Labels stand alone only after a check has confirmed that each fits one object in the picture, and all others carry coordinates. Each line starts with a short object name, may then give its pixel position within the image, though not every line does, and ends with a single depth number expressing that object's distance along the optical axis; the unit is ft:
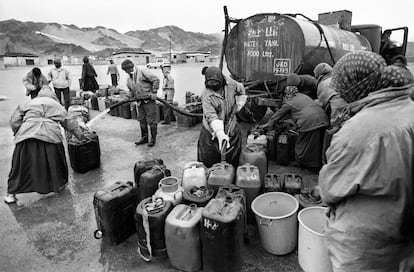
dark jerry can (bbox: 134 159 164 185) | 12.84
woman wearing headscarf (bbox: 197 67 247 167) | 12.55
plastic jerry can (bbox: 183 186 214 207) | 9.70
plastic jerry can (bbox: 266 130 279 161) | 17.81
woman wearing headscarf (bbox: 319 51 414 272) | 4.68
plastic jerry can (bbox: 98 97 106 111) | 33.84
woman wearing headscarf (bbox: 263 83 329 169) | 15.69
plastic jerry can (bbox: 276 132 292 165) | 17.10
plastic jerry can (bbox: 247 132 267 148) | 15.70
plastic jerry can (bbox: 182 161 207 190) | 11.14
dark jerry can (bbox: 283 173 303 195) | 10.69
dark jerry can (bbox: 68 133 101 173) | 16.58
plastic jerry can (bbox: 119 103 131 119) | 29.68
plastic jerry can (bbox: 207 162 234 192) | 10.61
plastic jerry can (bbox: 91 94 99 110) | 34.83
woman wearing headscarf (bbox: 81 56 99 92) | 35.14
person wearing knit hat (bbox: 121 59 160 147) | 20.42
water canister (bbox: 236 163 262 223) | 10.55
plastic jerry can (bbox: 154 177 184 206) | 10.05
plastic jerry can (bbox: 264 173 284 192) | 10.69
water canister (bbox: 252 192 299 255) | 9.08
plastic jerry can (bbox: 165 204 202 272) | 8.51
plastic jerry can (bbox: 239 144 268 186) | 13.02
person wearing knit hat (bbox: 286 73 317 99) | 19.07
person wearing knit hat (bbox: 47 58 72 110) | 28.86
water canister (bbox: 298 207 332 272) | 7.92
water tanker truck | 19.51
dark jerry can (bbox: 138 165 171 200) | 11.39
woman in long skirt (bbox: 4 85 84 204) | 13.24
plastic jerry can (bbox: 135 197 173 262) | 8.88
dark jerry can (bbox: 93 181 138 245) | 9.99
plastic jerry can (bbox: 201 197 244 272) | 8.01
